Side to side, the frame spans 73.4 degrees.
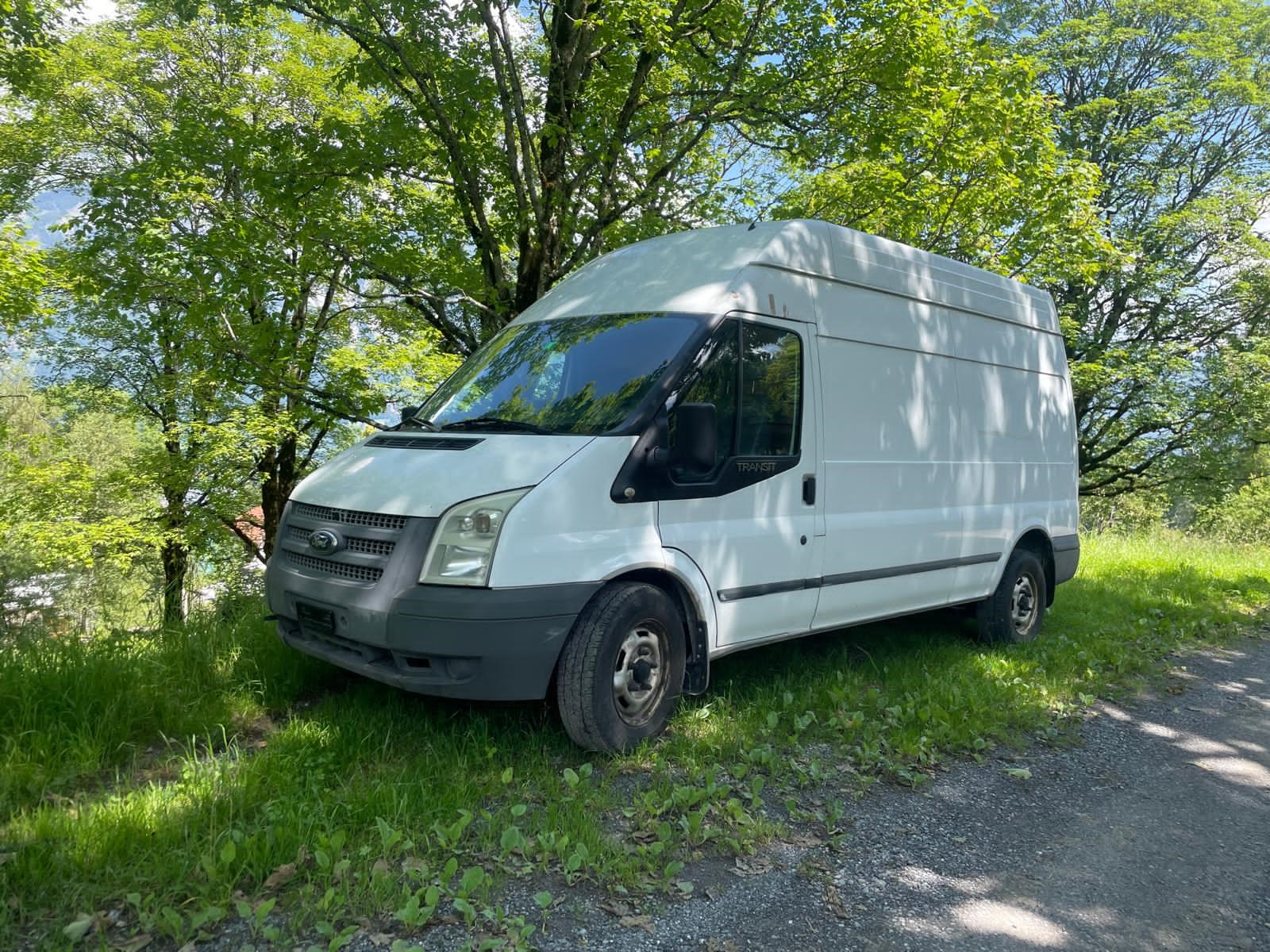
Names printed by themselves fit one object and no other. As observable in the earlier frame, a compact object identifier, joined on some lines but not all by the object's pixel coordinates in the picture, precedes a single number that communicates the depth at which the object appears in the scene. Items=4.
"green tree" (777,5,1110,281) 8.28
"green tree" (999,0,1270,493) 18.59
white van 3.63
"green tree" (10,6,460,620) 8.20
